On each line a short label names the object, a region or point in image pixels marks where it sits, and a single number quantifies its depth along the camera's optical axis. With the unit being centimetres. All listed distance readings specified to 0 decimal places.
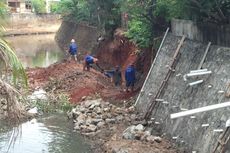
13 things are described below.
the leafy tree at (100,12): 3509
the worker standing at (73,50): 3434
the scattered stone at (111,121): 2031
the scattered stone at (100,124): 2004
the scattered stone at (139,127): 1799
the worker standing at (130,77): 2416
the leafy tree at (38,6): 7635
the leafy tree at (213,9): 1725
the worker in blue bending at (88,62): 2919
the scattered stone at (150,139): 1677
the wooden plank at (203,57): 1709
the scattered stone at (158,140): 1677
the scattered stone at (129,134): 1750
